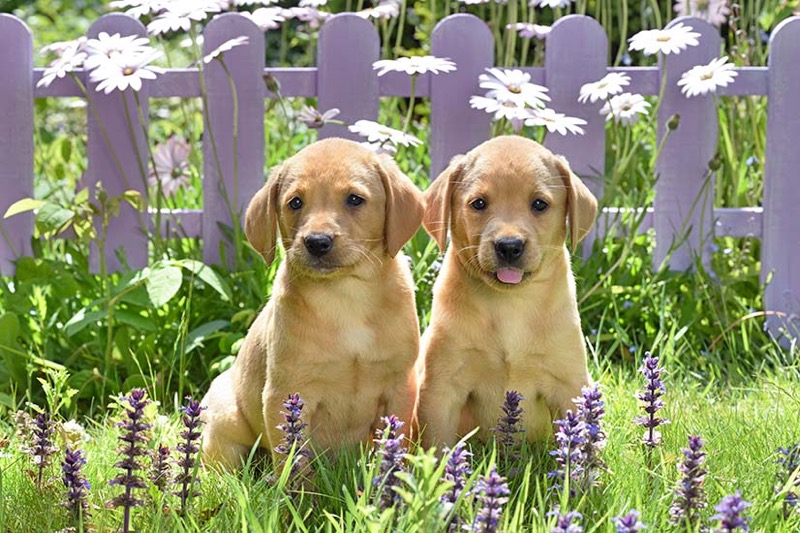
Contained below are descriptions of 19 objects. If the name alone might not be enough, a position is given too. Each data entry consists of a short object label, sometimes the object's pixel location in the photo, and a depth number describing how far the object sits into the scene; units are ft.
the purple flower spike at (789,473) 9.78
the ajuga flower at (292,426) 10.00
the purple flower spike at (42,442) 10.37
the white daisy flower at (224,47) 16.28
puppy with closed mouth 12.07
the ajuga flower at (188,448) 9.72
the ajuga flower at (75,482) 9.46
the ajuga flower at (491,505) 8.02
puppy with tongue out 12.22
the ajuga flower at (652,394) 10.12
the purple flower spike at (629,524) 7.72
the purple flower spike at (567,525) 7.79
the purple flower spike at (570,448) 9.55
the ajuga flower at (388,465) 8.92
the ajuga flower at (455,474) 8.81
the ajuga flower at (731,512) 7.73
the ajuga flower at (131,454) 9.26
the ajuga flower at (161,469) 10.11
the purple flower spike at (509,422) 10.96
